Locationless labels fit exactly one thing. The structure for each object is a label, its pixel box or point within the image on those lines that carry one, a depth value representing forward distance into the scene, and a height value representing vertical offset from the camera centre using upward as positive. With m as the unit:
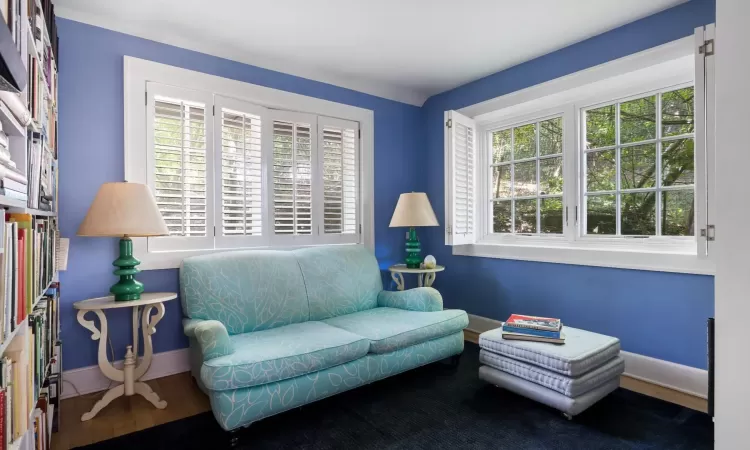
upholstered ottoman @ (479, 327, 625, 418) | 2.20 -0.84
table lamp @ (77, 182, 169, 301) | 2.24 +0.02
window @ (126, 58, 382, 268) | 2.83 +0.47
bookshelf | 1.05 -0.05
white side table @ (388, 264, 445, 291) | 3.63 -0.49
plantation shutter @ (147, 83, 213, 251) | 2.83 +0.43
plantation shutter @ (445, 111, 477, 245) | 3.61 +0.40
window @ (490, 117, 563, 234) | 3.44 +0.40
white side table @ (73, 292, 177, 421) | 2.29 -0.74
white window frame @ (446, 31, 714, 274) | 2.55 +0.52
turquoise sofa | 2.06 -0.68
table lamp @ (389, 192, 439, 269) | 3.58 +0.09
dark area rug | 2.00 -1.07
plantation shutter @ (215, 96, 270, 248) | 3.11 +0.40
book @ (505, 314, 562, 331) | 2.48 -0.62
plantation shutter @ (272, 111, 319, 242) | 3.38 +0.43
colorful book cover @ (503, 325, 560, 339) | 2.43 -0.66
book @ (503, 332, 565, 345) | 2.40 -0.69
